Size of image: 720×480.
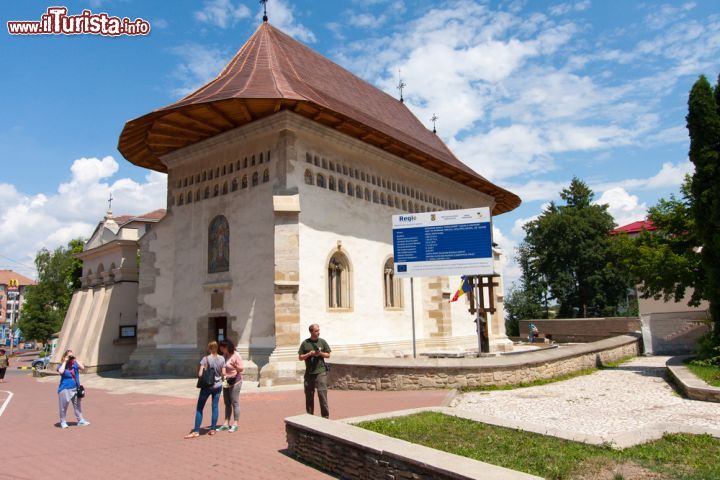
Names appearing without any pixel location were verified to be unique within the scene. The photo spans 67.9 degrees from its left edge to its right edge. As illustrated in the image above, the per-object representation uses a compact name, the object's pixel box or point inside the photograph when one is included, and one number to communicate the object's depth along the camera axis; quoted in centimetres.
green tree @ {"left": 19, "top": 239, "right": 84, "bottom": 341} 5462
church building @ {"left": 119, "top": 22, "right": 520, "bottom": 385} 1619
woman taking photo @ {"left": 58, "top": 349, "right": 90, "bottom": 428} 958
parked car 2831
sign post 1431
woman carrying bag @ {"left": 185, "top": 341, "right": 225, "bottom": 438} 827
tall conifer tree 1266
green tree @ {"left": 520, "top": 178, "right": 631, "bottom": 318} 4666
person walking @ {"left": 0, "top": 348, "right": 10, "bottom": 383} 2111
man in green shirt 810
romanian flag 1643
